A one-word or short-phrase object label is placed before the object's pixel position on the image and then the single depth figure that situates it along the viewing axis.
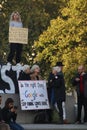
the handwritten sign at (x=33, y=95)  15.14
